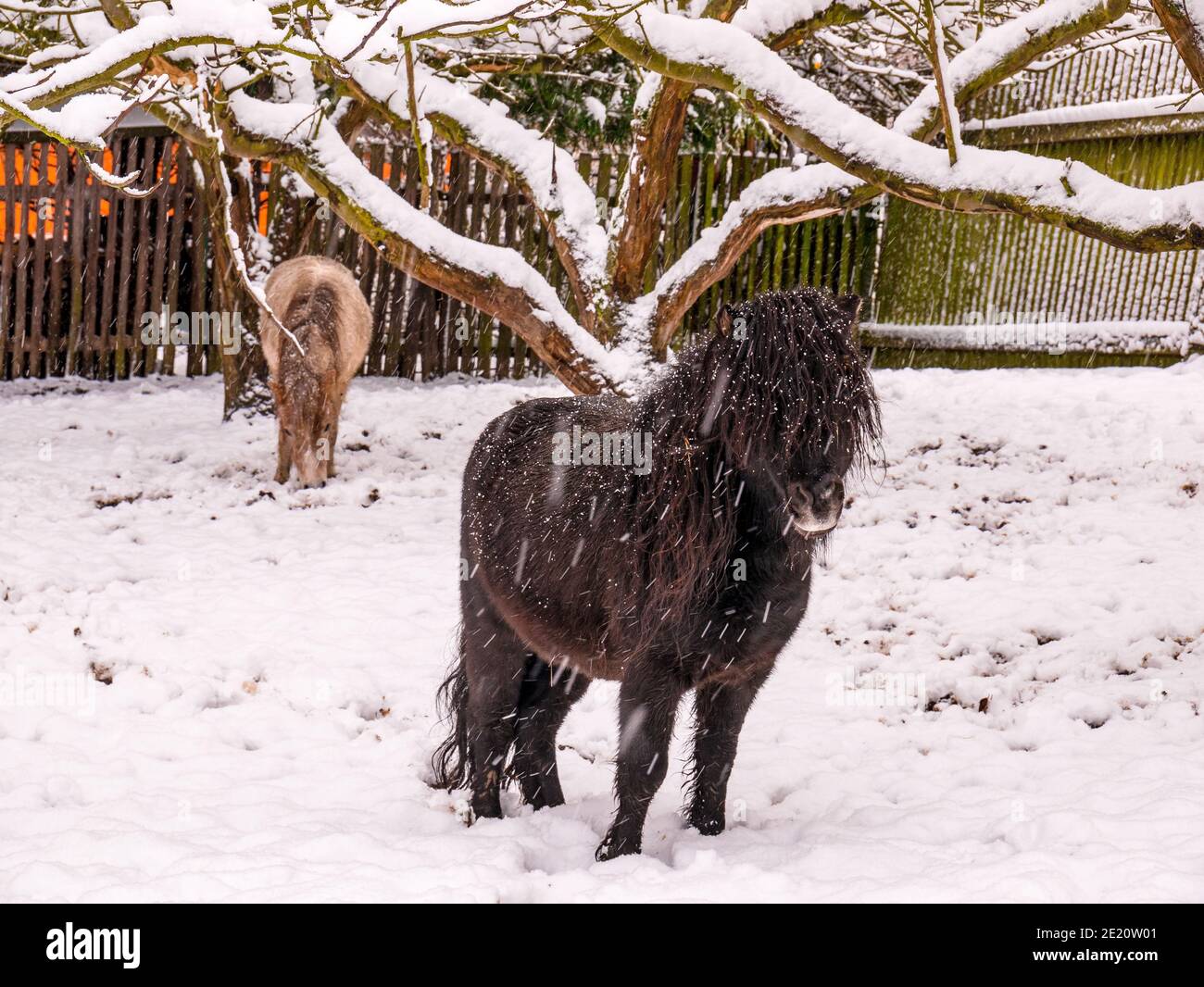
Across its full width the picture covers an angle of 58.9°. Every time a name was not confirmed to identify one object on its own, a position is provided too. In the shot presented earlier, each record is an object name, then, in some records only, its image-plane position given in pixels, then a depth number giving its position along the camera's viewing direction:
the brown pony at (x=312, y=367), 8.53
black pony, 3.20
